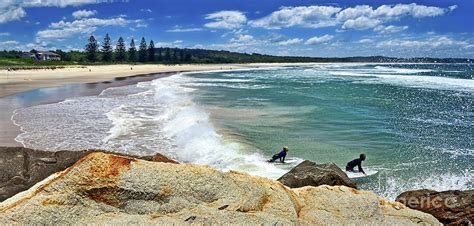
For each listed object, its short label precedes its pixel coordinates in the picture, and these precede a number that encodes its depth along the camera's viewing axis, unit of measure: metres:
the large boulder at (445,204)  7.29
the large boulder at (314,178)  9.04
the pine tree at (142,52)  168.38
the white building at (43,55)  142.50
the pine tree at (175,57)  183.25
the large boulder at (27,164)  8.73
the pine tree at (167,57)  181.75
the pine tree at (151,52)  171.00
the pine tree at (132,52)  158.75
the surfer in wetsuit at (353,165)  14.17
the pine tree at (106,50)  146.88
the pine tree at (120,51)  153.38
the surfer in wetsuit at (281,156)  15.07
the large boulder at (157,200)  4.55
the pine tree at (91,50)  140.75
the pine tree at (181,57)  184.15
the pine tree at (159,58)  182.25
